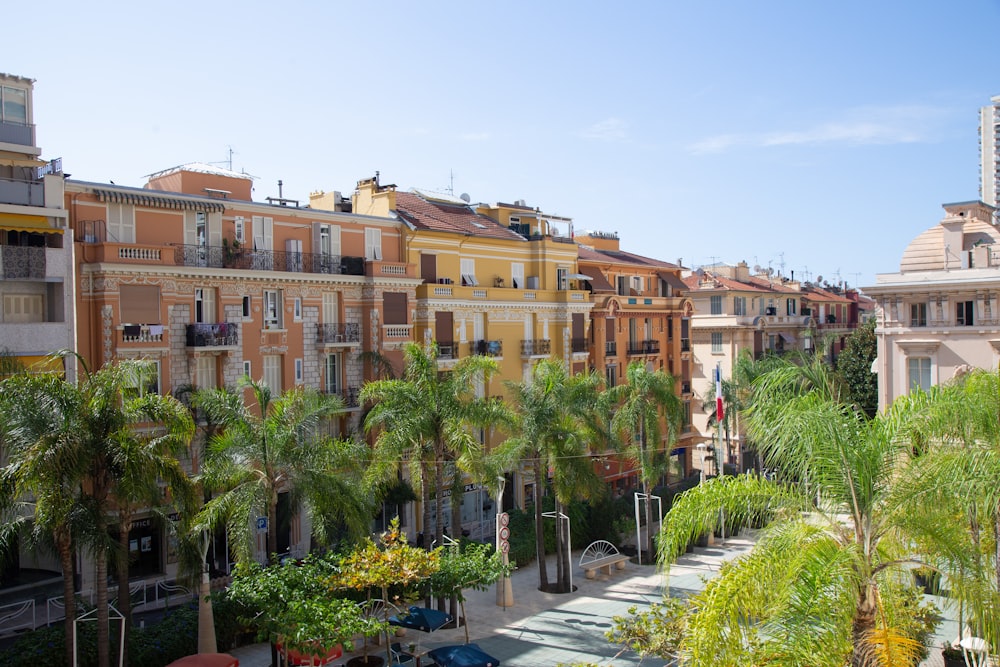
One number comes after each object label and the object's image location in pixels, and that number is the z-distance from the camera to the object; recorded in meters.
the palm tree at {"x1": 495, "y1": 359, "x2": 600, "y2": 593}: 29.53
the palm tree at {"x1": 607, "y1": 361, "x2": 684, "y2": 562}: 35.09
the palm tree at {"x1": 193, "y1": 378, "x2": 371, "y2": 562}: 22.25
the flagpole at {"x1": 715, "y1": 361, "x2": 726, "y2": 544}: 37.63
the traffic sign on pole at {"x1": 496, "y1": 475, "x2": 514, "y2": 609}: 27.11
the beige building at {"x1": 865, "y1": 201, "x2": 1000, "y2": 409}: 38.06
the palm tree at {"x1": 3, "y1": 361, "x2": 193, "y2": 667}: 17.11
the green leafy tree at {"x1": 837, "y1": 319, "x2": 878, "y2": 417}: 52.72
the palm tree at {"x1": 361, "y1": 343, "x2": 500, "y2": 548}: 26.48
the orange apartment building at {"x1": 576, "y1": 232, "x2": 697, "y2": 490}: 48.62
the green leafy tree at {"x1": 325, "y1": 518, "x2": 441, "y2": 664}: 19.48
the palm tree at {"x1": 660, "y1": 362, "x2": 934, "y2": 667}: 11.66
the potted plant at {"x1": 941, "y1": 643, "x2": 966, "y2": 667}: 20.77
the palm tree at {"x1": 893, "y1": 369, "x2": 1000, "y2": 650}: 12.62
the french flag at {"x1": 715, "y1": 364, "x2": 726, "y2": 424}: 37.74
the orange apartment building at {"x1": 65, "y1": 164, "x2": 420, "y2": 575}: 28.91
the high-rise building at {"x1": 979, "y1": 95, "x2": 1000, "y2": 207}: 135.12
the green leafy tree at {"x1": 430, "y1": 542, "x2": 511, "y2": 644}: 21.02
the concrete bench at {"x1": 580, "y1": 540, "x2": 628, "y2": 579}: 32.50
